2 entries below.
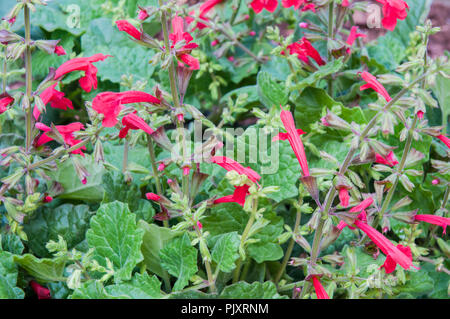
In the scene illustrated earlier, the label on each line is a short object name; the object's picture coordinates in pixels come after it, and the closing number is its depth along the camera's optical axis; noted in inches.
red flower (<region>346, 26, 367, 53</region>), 25.8
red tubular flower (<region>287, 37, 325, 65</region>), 25.3
